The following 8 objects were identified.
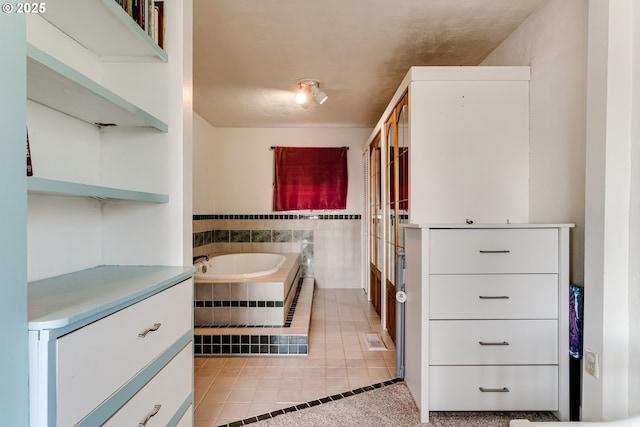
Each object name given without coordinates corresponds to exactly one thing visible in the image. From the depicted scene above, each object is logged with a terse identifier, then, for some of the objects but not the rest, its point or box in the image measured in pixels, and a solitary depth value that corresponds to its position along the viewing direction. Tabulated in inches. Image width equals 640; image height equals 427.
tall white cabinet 79.3
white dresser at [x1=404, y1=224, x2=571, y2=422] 62.6
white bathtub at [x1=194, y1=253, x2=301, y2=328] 100.6
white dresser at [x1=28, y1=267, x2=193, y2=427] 26.5
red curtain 174.6
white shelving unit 29.4
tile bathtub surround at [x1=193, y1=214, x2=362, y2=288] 176.6
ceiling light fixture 114.7
